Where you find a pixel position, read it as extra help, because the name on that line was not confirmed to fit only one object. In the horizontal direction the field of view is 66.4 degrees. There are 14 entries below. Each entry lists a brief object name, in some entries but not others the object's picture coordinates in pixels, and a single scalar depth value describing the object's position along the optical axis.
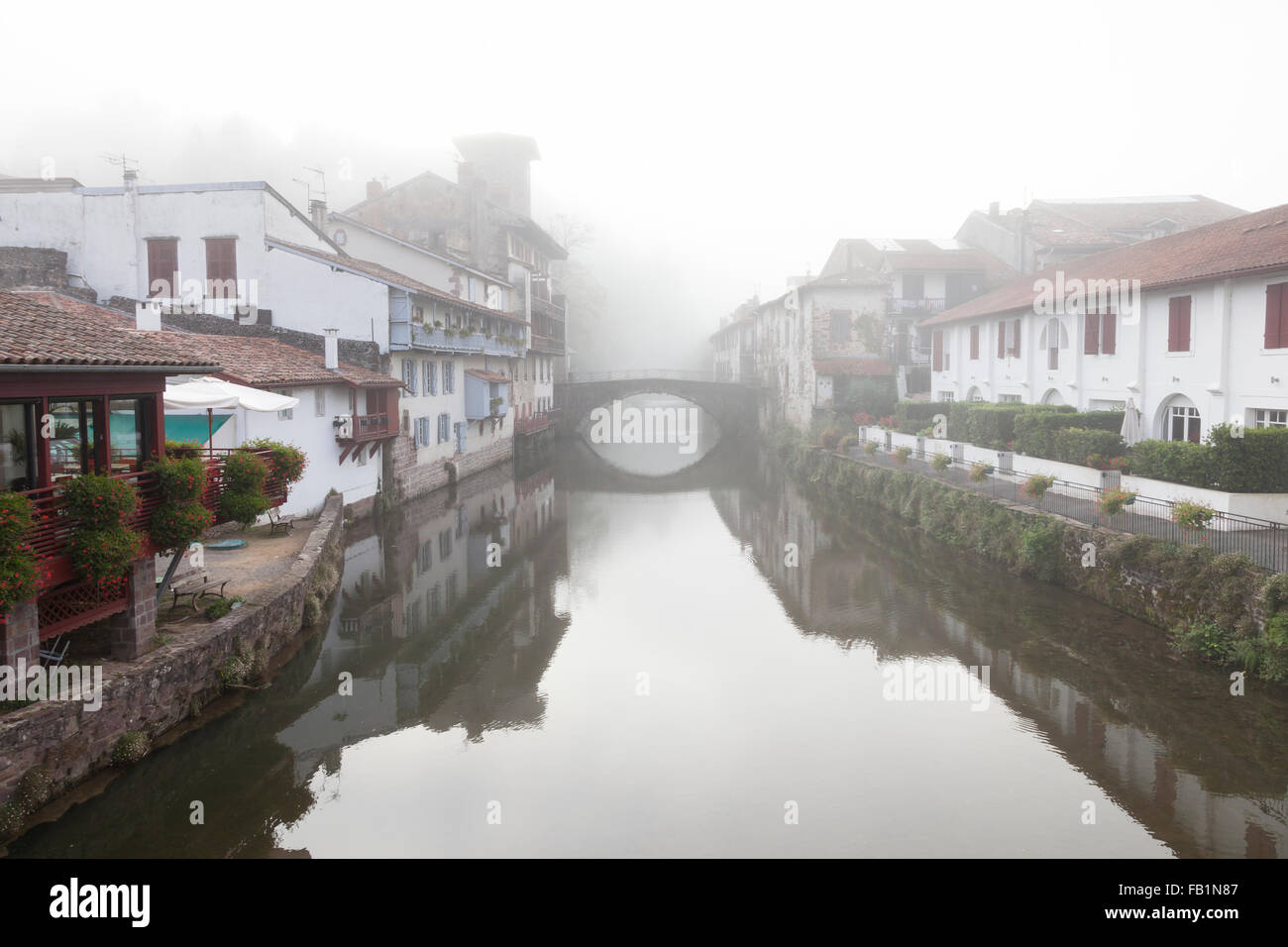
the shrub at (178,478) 11.71
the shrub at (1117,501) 17.73
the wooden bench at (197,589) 13.98
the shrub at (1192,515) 15.10
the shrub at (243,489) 13.79
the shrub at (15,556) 8.80
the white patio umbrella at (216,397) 15.43
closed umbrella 24.02
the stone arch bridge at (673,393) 55.75
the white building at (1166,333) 20.09
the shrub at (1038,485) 20.92
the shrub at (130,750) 10.23
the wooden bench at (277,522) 20.53
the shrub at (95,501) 10.28
